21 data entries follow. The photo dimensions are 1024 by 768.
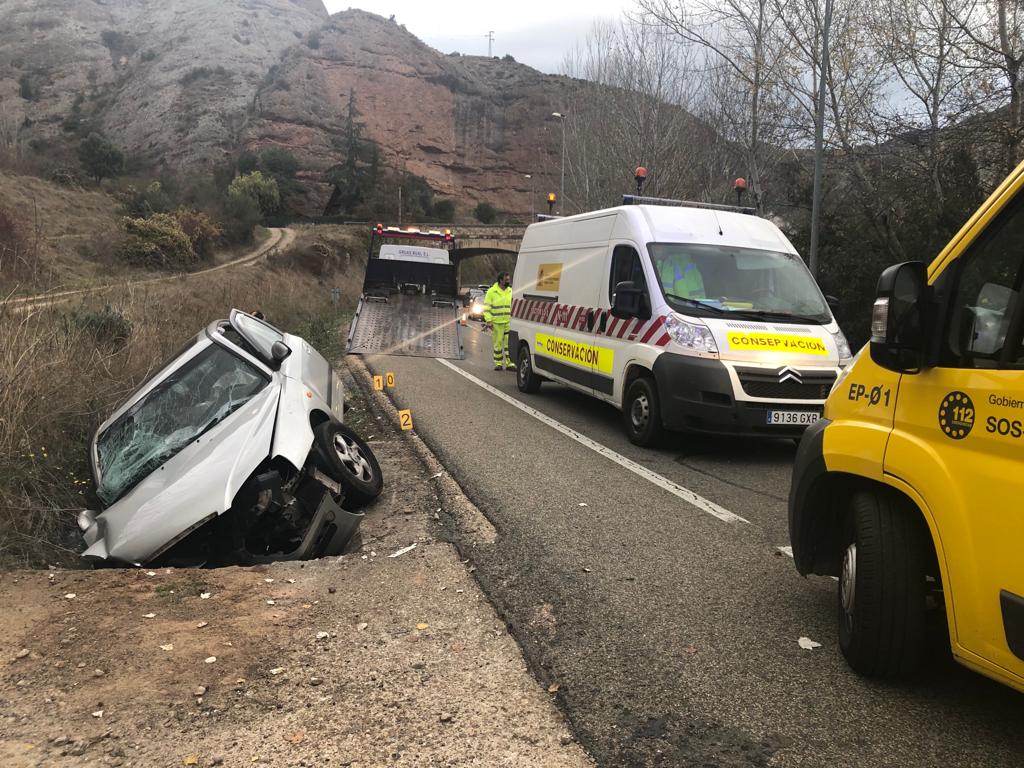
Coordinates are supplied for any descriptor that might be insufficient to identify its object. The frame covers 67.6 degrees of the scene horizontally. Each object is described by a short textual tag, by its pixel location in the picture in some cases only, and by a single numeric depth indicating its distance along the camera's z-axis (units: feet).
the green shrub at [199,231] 143.74
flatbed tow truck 49.19
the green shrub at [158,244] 121.15
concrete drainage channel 8.63
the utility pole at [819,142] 51.75
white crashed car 14.96
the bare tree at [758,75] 65.67
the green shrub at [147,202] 152.56
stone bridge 216.54
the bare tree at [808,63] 56.49
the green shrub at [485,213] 294.25
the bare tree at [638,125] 93.20
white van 22.26
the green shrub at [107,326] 27.17
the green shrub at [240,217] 165.50
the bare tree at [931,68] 48.06
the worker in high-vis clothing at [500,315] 46.78
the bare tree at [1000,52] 42.83
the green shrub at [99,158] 191.01
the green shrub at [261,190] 218.79
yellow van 7.66
